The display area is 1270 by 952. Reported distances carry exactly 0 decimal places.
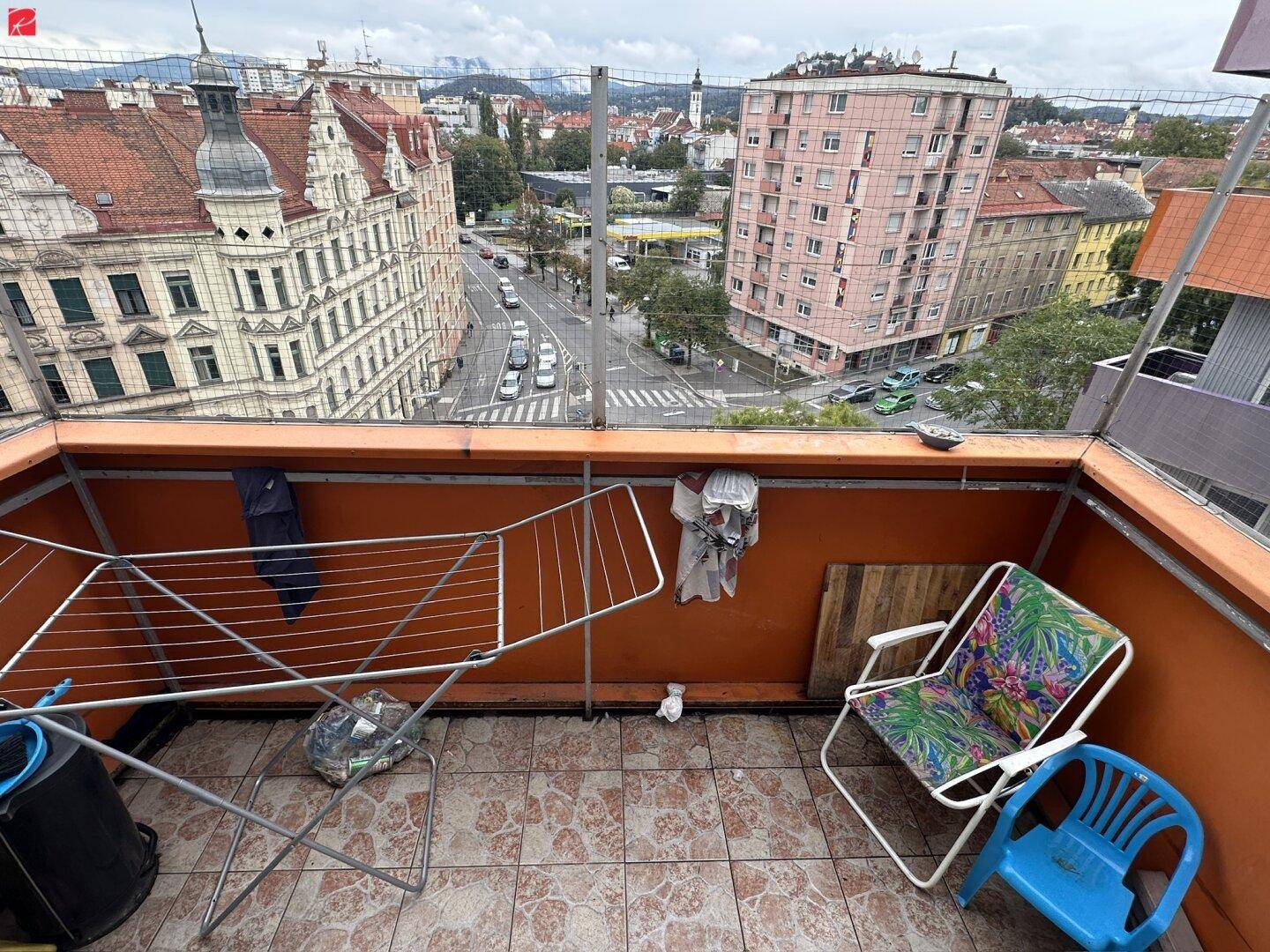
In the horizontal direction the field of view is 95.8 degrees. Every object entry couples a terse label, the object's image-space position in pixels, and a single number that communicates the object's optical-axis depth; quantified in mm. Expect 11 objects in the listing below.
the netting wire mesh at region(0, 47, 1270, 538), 1968
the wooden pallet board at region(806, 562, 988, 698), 2580
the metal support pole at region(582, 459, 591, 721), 2273
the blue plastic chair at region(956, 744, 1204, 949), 1717
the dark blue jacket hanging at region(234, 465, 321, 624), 2205
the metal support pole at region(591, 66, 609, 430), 1854
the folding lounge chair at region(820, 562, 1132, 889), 2010
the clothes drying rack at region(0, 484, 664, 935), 2377
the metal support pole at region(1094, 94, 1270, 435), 1759
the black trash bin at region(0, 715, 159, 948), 1733
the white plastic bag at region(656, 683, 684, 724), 2771
